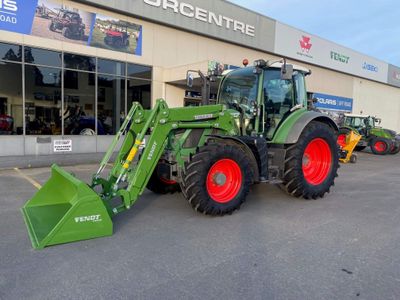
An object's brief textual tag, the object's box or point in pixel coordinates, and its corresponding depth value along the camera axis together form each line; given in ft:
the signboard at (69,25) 33.14
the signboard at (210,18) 40.81
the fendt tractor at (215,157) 14.24
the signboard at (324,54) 61.26
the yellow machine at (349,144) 41.73
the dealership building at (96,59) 34.50
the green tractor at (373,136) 56.03
